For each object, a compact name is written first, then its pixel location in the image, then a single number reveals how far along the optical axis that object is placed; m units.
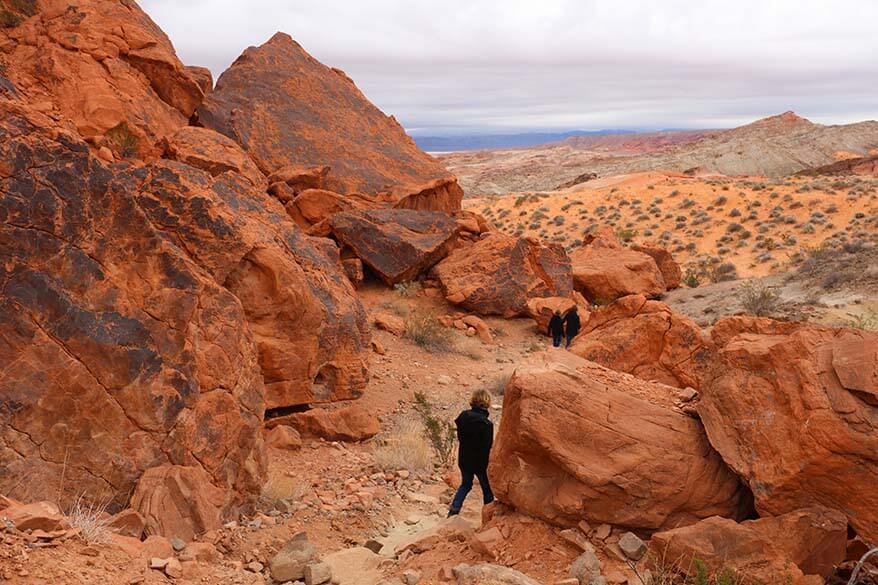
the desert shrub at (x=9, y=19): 14.42
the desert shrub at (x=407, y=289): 17.58
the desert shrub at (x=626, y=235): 33.88
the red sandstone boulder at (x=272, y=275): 8.71
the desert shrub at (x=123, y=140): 13.05
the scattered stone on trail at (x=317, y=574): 5.99
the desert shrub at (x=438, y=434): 9.57
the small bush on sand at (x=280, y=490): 7.76
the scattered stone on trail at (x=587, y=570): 5.07
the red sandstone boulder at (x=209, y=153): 13.53
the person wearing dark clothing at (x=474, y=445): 7.36
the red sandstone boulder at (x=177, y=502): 6.35
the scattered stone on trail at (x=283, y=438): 9.20
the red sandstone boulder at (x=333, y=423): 9.79
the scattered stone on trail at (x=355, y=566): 6.07
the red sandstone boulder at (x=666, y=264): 23.17
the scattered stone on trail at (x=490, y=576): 4.94
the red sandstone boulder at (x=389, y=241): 17.33
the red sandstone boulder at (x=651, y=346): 9.88
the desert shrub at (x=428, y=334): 14.98
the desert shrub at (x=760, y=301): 17.67
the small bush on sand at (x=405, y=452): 9.11
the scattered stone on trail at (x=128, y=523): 5.95
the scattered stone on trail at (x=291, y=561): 6.13
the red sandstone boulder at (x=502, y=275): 17.80
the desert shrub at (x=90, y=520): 5.27
